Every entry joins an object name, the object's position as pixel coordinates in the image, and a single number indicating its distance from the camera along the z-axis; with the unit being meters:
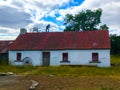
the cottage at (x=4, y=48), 14.22
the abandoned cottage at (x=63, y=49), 12.29
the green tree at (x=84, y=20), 21.11
